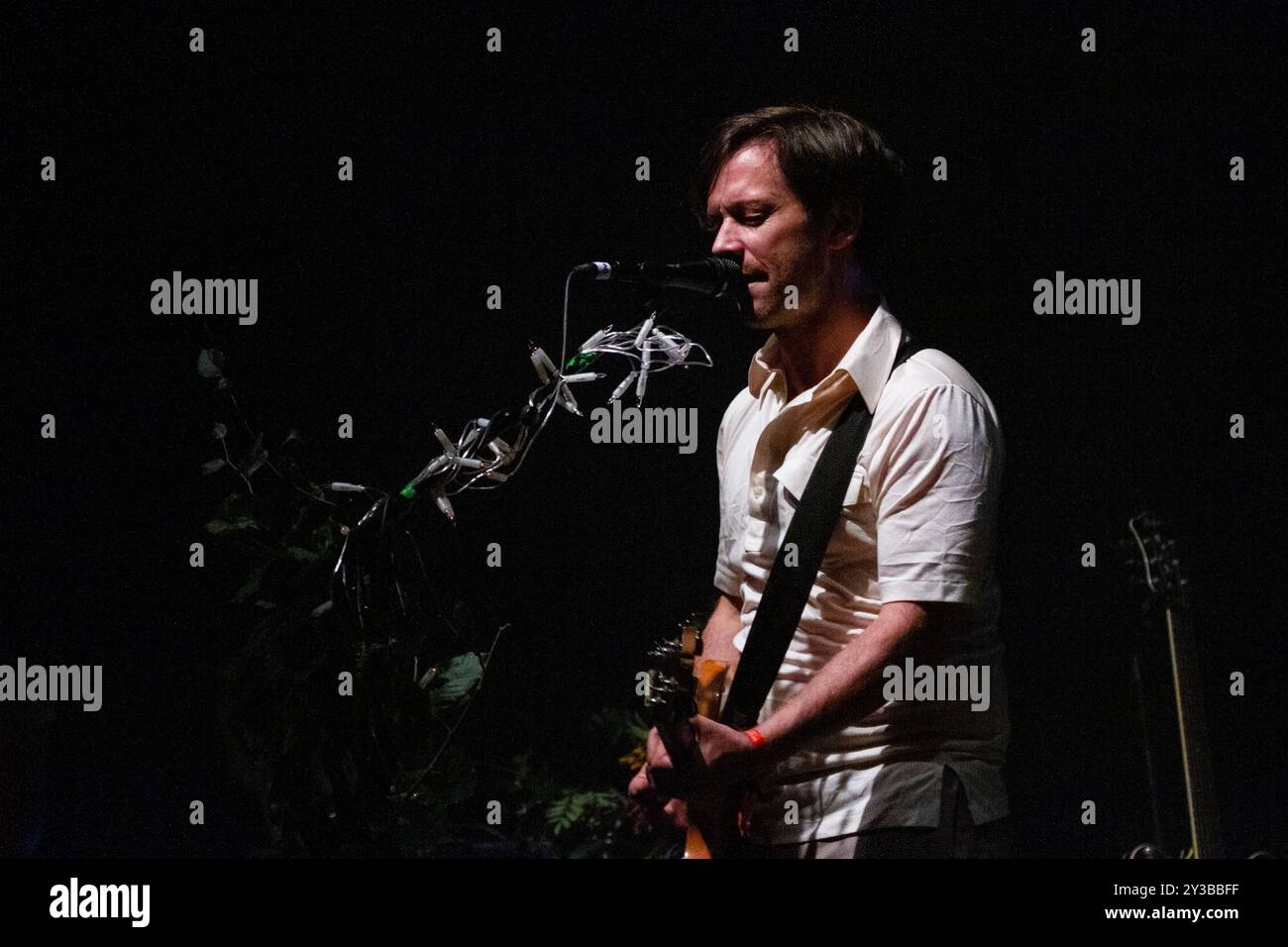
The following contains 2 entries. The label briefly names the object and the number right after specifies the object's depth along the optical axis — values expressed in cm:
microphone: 295
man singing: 276
